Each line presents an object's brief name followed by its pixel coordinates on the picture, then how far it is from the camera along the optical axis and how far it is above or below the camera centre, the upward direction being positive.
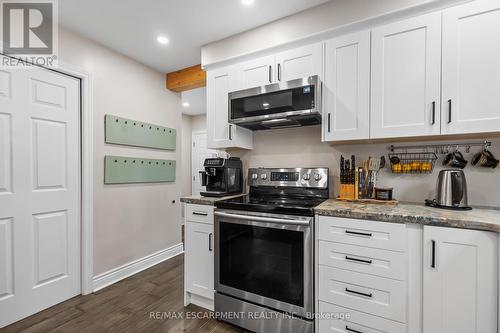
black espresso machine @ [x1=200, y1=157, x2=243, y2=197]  2.16 -0.13
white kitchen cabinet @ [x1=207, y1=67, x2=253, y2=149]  2.24 +0.48
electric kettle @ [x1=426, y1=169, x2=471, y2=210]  1.43 -0.16
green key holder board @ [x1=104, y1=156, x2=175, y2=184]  2.50 -0.08
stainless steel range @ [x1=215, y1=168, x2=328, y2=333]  1.52 -0.69
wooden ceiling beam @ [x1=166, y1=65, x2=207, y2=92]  2.90 +1.10
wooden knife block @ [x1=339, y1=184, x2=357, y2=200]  1.81 -0.21
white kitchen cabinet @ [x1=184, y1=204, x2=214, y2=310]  1.94 -0.79
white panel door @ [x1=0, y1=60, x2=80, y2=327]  1.80 -0.24
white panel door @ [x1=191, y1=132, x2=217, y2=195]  5.43 +0.21
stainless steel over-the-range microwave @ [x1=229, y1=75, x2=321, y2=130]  1.73 +0.48
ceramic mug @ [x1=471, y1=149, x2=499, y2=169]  1.52 +0.04
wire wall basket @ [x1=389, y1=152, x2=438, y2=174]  1.70 +0.02
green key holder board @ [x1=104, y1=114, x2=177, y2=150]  2.50 +0.36
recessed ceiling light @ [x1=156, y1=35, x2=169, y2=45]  2.30 +1.25
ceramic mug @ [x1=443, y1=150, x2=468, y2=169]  1.60 +0.04
